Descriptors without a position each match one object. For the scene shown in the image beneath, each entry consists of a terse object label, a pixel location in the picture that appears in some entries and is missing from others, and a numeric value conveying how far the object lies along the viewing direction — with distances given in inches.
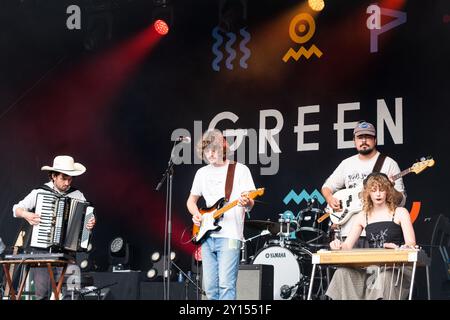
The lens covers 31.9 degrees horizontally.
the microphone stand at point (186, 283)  429.4
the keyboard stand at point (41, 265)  296.7
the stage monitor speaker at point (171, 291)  433.4
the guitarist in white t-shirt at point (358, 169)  328.5
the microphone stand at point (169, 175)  314.7
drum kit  392.2
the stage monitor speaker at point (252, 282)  364.2
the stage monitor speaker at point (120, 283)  458.9
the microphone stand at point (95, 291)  414.0
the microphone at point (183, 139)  329.9
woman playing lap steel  253.1
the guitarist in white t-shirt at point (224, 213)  277.9
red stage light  496.1
